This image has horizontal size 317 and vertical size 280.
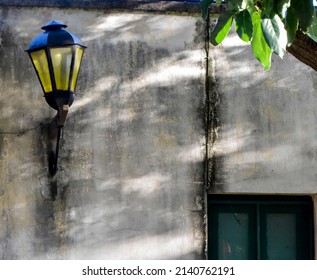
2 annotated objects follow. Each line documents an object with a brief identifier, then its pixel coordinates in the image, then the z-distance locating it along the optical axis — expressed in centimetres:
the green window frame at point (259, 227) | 1776
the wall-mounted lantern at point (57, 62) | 1541
